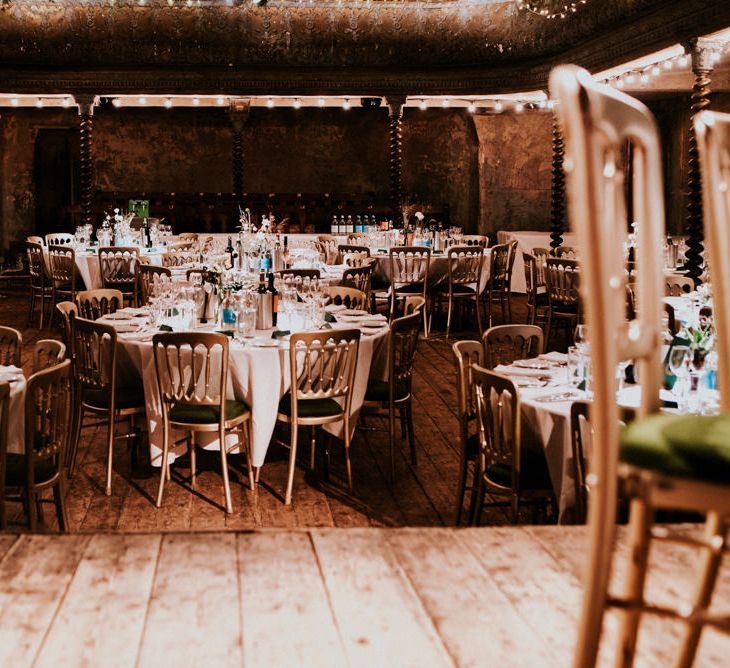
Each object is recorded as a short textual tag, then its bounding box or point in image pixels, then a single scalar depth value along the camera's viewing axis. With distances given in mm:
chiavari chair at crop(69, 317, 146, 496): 5164
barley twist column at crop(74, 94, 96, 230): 13727
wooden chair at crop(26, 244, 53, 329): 10291
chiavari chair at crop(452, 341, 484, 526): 4320
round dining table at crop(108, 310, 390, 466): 5133
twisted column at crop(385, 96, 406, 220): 14211
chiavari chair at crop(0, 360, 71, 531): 3684
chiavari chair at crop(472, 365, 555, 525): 3902
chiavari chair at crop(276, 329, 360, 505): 4988
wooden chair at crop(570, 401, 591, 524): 3576
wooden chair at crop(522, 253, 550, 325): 9531
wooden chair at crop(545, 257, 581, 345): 9039
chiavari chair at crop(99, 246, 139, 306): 9969
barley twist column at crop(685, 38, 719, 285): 8977
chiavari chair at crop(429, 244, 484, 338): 10109
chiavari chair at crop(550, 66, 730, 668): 1496
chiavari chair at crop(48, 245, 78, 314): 9984
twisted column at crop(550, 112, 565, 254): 13438
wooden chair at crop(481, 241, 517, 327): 10617
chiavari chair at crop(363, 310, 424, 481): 5441
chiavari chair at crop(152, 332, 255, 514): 4816
